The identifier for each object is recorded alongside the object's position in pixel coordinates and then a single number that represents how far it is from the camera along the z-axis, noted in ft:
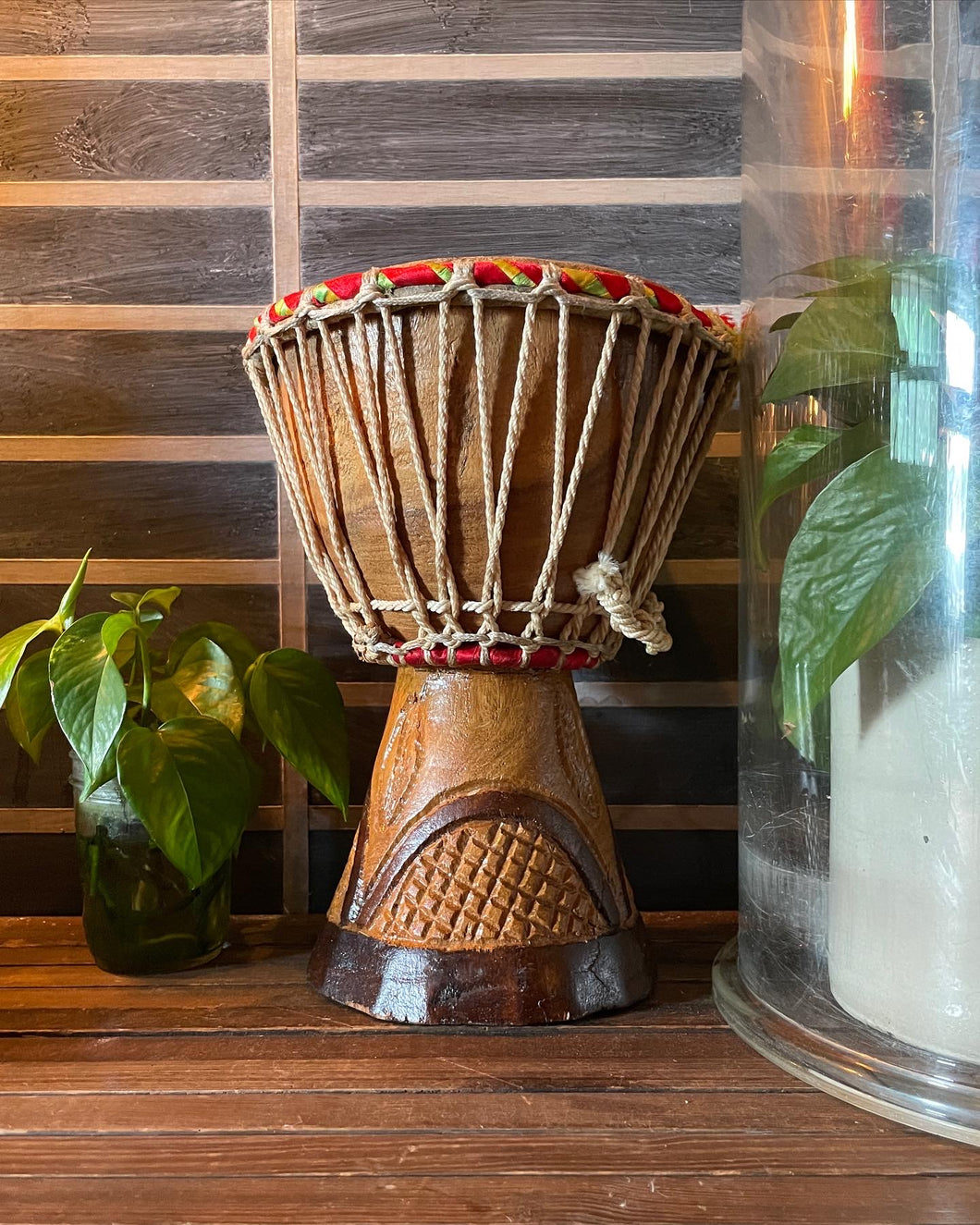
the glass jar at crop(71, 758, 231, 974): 3.14
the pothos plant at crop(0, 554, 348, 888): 2.77
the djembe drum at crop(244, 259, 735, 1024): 2.65
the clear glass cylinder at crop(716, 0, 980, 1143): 2.32
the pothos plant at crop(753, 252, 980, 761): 2.31
